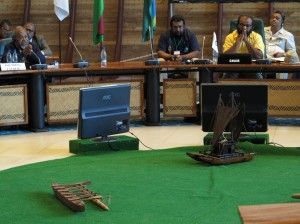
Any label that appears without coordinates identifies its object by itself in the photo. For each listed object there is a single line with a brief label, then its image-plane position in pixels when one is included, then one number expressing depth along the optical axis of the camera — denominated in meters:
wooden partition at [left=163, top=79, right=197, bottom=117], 9.30
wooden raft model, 4.73
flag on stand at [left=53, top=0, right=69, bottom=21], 11.42
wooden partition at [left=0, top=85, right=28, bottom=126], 8.73
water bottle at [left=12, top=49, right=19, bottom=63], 9.09
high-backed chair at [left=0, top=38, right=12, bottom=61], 10.65
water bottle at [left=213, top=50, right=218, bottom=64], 10.47
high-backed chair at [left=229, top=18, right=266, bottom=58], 10.12
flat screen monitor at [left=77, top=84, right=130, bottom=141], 7.15
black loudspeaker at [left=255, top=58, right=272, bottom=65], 9.09
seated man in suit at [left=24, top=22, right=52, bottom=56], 12.34
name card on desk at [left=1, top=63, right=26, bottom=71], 8.69
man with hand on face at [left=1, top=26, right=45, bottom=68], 9.30
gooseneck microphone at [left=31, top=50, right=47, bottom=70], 8.89
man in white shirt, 10.56
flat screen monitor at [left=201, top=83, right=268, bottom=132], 6.97
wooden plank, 2.50
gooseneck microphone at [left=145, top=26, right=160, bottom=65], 9.27
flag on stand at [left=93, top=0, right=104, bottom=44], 10.80
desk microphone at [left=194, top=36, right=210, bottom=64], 9.31
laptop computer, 9.19
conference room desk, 8.90
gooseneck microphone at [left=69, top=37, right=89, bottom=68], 9.13
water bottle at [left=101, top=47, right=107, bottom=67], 9.86
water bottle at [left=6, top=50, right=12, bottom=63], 9.03
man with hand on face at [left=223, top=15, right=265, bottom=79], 9.61
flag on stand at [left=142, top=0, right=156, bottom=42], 11.24
